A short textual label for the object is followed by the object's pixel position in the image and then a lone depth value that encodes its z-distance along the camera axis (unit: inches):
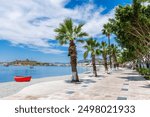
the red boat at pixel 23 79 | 527.6
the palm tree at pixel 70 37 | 508.9
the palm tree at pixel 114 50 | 1612.9
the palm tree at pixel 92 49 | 735.3
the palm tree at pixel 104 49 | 1034.3
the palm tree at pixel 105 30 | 1356.5
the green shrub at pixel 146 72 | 688.1
